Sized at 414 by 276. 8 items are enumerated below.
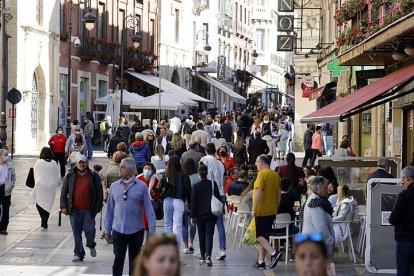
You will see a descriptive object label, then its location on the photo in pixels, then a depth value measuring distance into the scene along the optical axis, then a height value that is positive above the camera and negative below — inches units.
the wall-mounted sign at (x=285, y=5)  1891.1 +200.8
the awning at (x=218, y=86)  3024.1 +107.7
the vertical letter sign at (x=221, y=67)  3284.9 +169.2
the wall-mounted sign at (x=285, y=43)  1870.1 +136.7
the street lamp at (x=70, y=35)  1617.9 +140.2
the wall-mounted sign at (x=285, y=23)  1844.2 +166.9
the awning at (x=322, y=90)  1576.0 +51.0
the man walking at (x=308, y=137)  1518.2 -14.9
